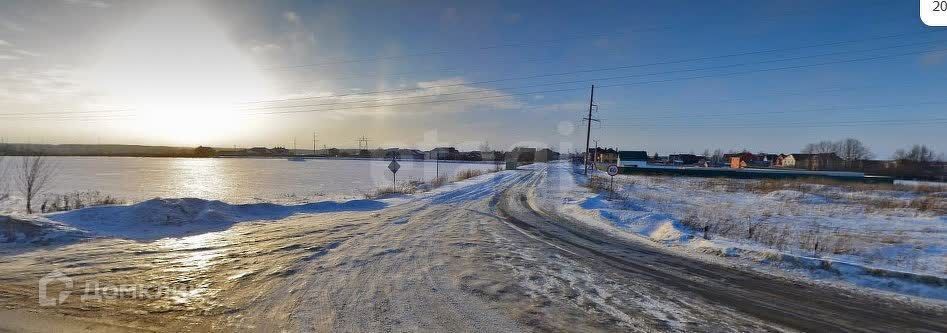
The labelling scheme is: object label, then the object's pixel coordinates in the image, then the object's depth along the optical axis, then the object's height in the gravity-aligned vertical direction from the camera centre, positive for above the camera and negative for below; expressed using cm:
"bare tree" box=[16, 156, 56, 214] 1591 -112
